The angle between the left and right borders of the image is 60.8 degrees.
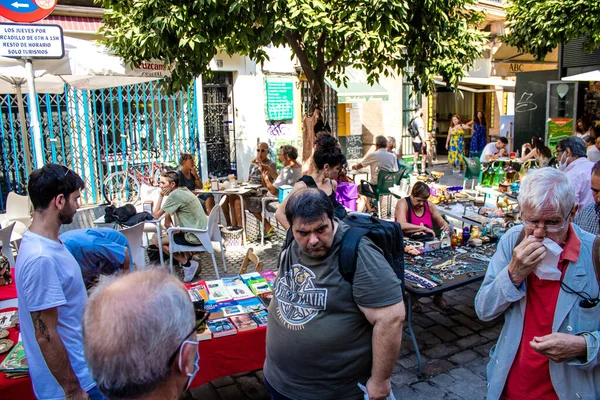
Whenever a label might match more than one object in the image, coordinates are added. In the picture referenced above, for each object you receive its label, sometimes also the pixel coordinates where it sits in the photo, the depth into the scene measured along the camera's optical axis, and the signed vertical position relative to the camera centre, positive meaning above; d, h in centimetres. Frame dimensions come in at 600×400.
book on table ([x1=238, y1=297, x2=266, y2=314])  380 -133
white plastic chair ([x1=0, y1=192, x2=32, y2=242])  718 -105
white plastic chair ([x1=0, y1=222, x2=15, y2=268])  580 -120
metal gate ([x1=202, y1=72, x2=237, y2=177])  1316 +10
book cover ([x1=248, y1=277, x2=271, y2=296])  415 -130
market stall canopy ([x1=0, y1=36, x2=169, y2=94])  578 +77
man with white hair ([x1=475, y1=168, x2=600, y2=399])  201 -73
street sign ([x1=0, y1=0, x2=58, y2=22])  407 +100
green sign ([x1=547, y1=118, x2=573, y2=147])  1418 -26
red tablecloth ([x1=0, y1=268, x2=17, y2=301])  401 -125
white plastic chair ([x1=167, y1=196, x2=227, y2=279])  642 -137
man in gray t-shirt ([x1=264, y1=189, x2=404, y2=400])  227 -87
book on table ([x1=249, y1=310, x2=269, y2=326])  354 -134
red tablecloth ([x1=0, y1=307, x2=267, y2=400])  337 -150
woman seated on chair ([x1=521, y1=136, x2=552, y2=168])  806 -54
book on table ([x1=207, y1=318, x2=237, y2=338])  338 -133
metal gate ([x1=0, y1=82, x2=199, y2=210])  1022 -1
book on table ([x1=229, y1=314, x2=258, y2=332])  343 -133
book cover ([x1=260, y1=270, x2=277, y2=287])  435 -128
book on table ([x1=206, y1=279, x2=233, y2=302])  400 -130
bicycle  1112 -110
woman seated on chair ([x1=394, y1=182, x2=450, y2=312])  541 -102
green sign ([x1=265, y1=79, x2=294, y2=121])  1383 +76
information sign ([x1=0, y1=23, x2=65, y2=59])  392 +72
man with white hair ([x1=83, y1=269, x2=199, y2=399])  132 -54
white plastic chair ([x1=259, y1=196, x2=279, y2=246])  805 -135
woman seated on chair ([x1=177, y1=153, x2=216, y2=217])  845 -77
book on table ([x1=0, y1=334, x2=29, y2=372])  291 -132
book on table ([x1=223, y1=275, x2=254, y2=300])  407 -130
